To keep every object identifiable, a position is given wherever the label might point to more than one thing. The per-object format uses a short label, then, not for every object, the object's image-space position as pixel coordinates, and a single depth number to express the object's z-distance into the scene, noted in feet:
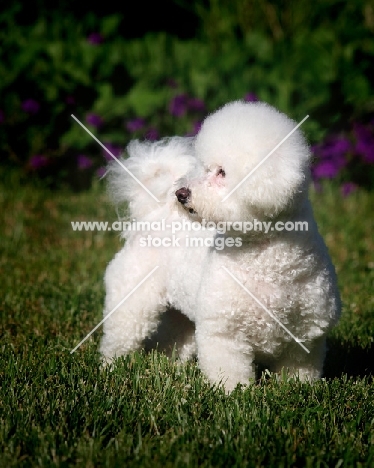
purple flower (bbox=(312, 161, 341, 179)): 25.41
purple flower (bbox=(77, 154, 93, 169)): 25.50
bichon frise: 9.37
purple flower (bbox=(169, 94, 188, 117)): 25.31
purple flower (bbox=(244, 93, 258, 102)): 24.27
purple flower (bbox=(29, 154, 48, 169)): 24.93
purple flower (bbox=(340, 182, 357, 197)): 25.07
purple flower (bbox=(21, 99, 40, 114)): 24.57
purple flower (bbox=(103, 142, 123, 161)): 25.43
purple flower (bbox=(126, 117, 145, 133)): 25.25
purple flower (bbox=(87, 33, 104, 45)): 26.78
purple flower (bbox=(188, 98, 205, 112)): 25.39
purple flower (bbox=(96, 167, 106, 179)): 24.27
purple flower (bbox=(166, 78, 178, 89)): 26.27
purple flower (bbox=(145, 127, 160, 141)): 25.04
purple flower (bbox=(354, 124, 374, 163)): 25.44
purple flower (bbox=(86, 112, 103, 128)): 25.31
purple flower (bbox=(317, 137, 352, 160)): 25.45
